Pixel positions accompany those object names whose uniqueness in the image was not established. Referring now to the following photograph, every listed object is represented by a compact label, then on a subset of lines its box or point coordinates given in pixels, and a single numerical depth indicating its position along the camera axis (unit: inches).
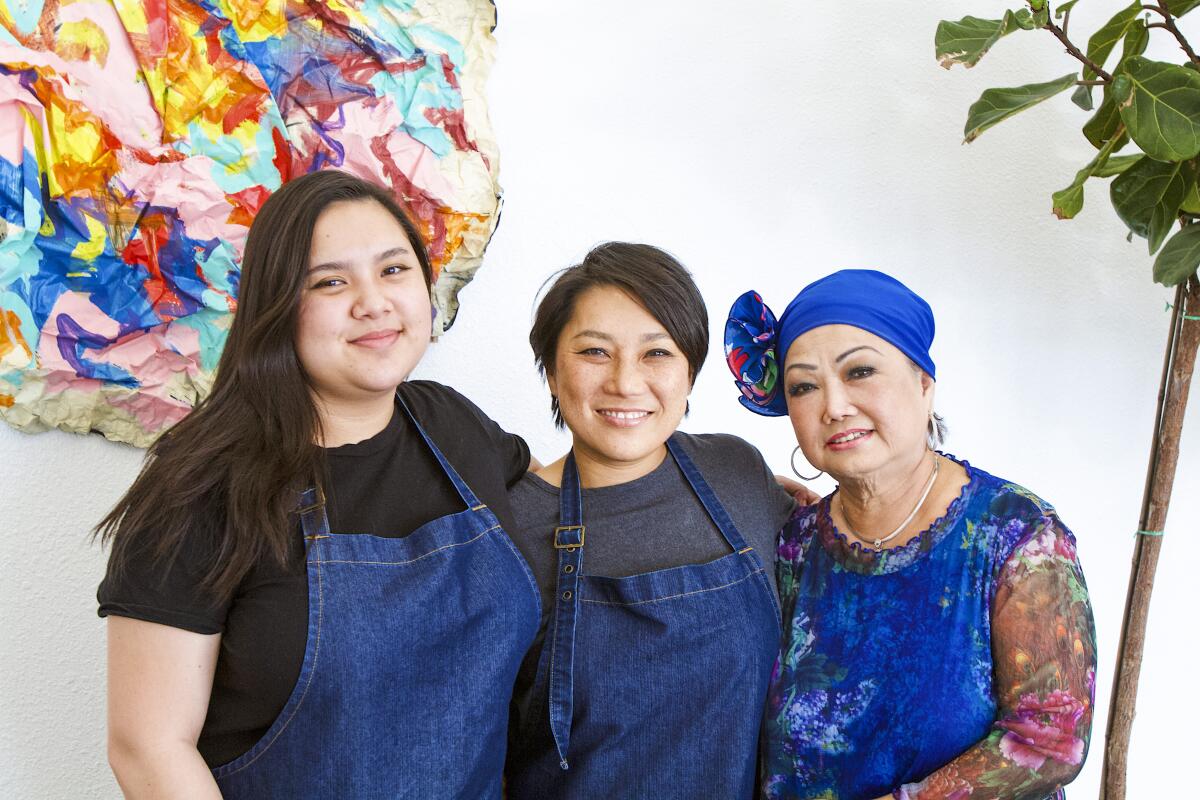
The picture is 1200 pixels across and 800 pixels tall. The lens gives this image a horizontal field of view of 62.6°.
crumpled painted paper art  72.8
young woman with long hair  52.7
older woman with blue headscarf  57.5
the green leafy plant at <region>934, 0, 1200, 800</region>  65.9
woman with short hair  64.9
